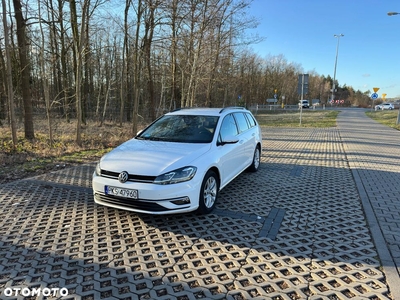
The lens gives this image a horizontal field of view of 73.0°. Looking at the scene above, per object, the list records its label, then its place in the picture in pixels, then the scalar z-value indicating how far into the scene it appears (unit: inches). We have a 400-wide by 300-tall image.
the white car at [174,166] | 147.5
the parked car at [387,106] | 2182.9
